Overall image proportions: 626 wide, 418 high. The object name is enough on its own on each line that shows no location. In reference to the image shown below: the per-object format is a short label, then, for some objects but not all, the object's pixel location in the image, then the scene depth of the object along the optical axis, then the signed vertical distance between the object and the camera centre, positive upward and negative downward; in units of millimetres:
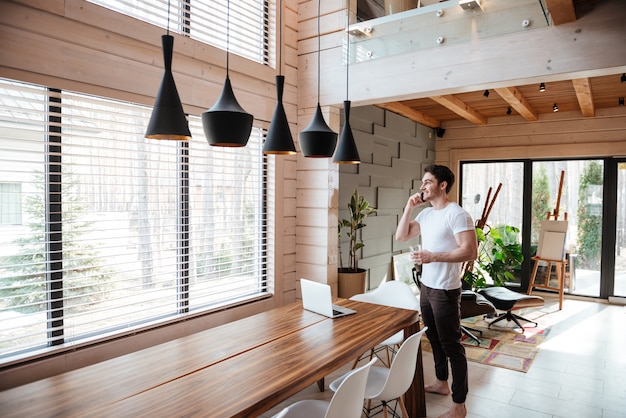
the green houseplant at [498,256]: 5495 -881
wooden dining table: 1572 -775
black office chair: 4449 -1133
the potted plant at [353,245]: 4324 -560
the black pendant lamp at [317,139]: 2529 +319
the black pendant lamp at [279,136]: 2377 +314
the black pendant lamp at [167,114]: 1821 +330
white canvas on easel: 5855 -592
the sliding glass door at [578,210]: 6195 -190
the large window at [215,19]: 2904 +1312
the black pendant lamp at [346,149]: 2828 +295
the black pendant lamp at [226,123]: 1997 +323
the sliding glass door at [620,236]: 6023 -538
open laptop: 2715 -686
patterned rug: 3938 -1493
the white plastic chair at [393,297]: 3270 -789
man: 2764 -439
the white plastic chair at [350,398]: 1665 -799
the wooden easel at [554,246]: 5836 -681
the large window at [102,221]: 2316 -184
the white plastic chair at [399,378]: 2109 -911
